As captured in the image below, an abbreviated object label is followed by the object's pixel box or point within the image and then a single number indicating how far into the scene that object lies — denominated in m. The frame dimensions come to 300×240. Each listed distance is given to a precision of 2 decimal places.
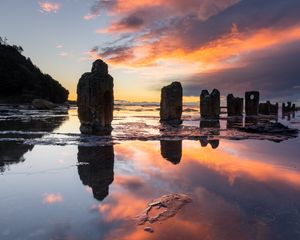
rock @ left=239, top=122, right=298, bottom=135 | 13.49
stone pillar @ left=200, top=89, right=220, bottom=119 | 26.24
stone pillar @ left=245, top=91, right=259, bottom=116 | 35.54
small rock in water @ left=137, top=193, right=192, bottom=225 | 3.34
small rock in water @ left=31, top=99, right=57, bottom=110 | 45.85
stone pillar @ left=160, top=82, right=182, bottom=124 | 19.01
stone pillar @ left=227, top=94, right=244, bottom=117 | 35.27
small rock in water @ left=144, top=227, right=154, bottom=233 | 2.99
